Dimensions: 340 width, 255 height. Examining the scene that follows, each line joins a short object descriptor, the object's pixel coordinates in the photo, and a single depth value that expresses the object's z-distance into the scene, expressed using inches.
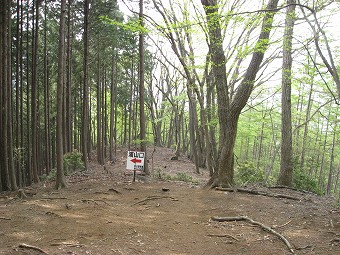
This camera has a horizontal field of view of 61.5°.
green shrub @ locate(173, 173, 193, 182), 527.6
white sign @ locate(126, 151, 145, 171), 410.0
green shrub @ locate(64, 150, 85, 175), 560.6
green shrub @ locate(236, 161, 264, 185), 515.2
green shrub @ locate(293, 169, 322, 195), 461.4
